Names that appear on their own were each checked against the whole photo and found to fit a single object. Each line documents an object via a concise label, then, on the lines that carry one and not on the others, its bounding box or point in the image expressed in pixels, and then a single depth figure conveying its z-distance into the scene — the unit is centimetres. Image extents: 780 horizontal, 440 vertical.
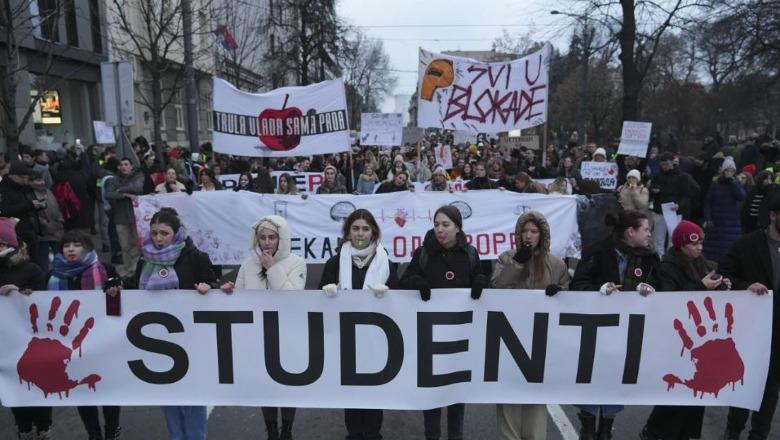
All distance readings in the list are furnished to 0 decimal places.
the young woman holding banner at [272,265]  353
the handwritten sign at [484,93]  873
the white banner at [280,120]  857
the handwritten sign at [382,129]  1500
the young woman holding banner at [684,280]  338
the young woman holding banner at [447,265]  355
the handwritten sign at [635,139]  1222
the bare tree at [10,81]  858
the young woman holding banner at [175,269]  342
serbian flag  1861
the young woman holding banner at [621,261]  346
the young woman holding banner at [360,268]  357
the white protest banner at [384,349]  339
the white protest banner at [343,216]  709
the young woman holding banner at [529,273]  341
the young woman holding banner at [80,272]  361
